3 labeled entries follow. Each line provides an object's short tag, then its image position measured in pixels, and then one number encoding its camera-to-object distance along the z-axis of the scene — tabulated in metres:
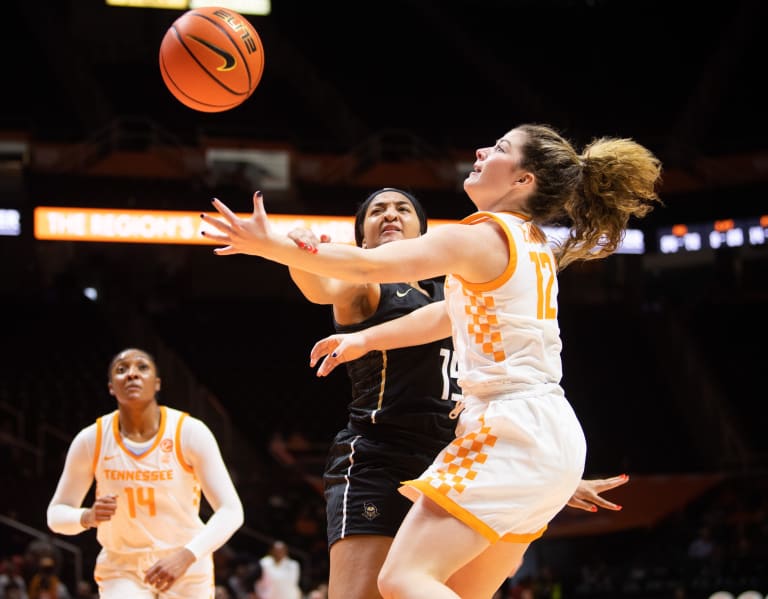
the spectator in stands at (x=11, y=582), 10.04
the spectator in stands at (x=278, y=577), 11.12
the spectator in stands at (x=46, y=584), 9.93
